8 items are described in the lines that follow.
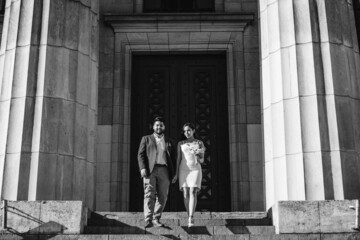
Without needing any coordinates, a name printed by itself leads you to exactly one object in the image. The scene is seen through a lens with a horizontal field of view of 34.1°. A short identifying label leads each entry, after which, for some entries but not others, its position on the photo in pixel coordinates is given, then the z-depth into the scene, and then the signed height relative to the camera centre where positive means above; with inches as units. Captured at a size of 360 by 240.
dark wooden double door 650.8 +142.7
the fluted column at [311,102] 464.8 +107.6
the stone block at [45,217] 432.8 +13.1
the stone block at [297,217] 429.4 +12.1
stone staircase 417.1 +5.9
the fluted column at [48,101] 471.5 +110.9
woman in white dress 443.8 +52.2
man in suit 435.5 +48.7
